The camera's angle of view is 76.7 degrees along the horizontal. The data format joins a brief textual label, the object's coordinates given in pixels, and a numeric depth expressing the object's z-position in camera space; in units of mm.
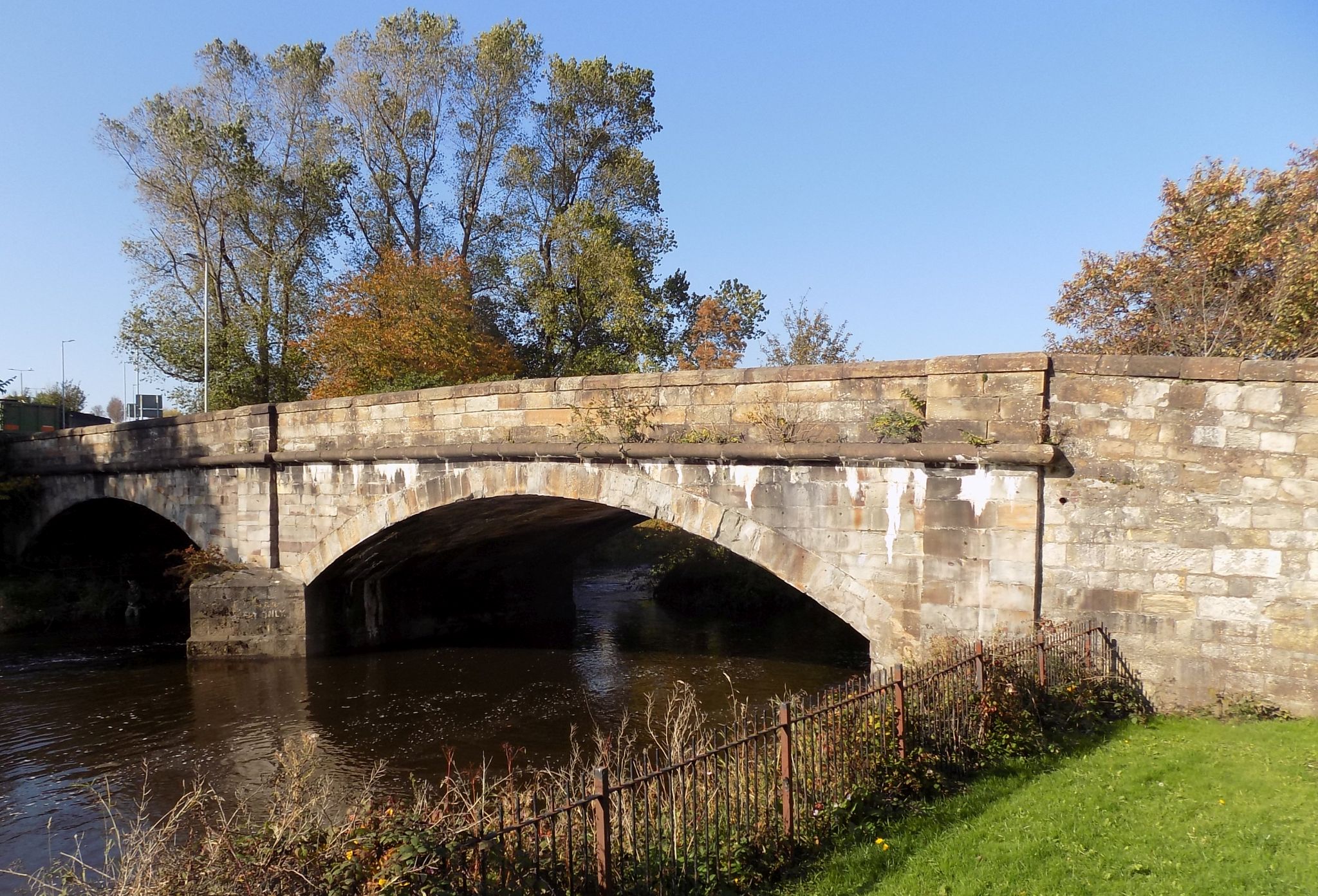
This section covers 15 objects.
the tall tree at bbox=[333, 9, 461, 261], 26297
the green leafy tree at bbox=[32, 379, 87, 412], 47750
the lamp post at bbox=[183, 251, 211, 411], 20341
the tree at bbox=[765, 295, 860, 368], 20594
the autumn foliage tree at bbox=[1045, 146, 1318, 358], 11039
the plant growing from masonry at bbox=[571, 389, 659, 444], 9539
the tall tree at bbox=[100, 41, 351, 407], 24891
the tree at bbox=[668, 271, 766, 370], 22609
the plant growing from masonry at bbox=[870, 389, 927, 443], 7691
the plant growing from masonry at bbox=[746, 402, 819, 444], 8367
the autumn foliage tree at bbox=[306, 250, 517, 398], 20547
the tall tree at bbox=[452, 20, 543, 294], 26031
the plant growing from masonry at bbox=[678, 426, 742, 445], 8891
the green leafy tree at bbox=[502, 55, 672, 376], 22094
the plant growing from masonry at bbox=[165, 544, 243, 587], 14203
